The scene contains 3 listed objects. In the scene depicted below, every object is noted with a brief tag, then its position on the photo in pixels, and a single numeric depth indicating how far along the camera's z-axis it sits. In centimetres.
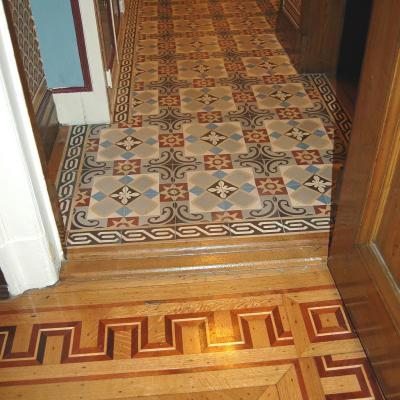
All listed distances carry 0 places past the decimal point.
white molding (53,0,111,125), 259
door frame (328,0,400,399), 127
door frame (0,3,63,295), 144
